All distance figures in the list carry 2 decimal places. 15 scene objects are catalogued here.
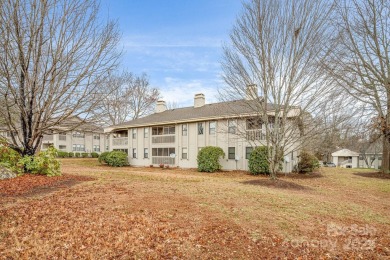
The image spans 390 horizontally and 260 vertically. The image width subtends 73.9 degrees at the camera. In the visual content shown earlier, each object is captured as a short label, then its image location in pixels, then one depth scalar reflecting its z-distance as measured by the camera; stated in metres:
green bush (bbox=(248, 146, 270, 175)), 17.92
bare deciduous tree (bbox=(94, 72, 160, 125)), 40.28
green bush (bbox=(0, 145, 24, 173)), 11.70
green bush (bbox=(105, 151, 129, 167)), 27.53
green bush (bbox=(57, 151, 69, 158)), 41.51
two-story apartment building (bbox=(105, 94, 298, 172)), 20.02
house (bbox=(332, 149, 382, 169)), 53.97
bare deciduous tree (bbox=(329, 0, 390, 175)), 16.58
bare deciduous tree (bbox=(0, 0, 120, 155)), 10.48
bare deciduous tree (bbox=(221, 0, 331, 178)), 12.93
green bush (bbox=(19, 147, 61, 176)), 11.75
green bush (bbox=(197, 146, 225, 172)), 20.86
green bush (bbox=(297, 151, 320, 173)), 19.42
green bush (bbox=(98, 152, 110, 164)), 28.75
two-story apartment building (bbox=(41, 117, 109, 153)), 49.28
